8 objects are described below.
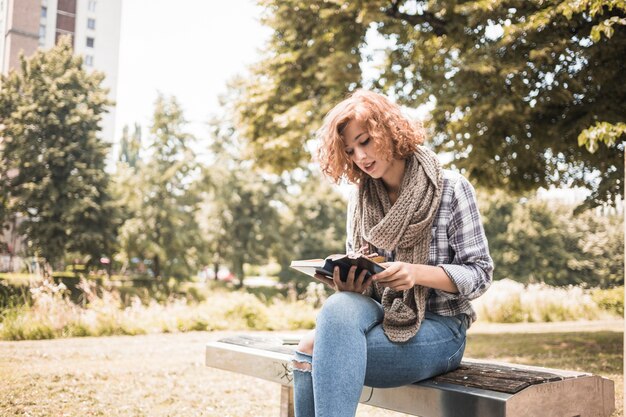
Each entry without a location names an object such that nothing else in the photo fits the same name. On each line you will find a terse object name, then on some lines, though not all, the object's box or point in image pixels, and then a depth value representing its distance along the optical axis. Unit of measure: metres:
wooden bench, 1.76
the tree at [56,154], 6.36
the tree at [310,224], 20.53
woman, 1.75
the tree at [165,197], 12.53
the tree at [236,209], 18.23
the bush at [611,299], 11.10
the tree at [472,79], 5.32
